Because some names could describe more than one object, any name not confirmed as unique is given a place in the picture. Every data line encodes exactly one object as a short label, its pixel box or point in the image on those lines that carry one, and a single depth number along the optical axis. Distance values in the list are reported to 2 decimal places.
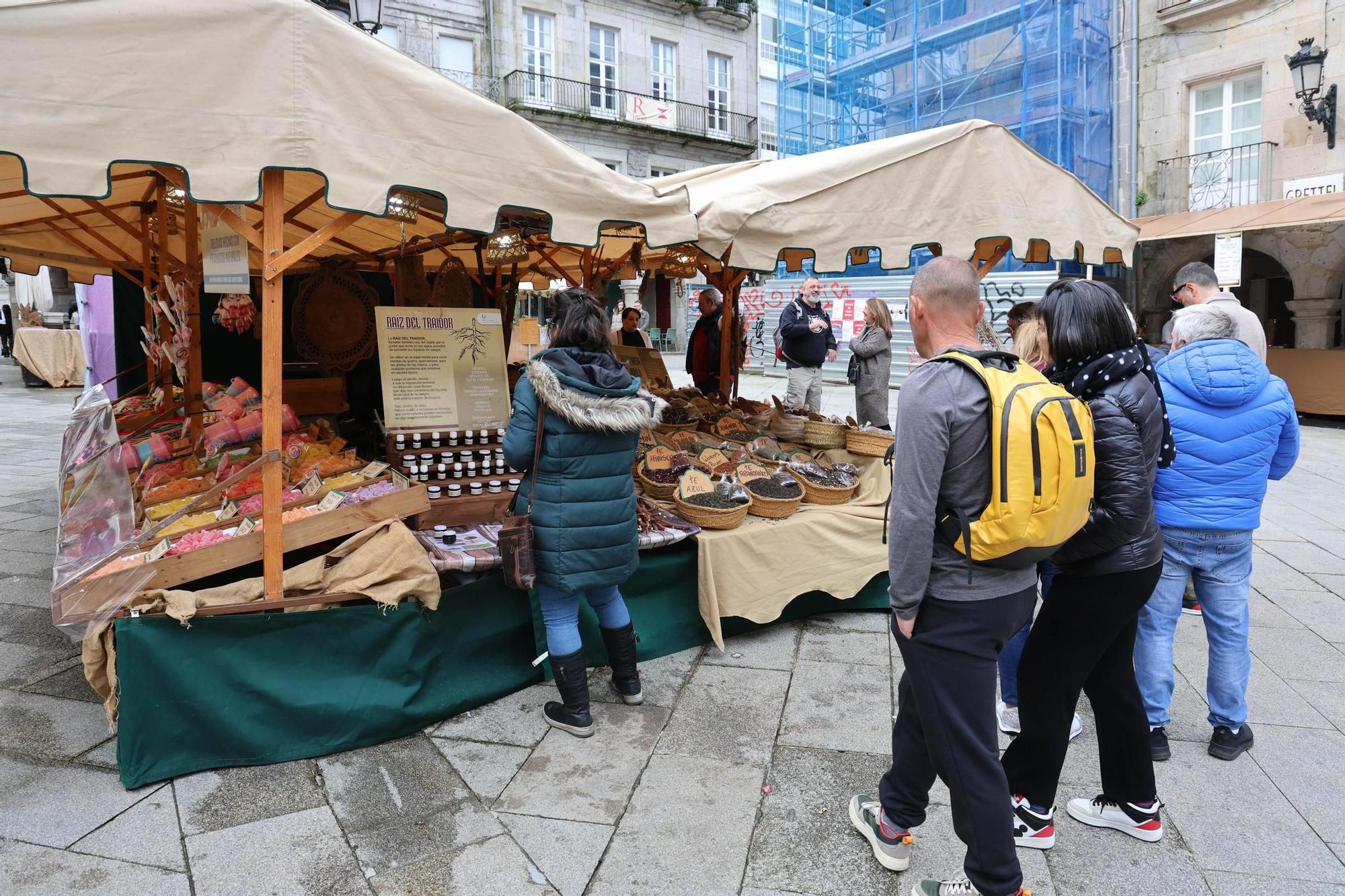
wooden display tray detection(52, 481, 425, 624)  2.75
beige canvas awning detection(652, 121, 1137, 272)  4.17
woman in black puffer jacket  2.26
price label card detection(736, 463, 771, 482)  4.65
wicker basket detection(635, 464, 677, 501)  4.44
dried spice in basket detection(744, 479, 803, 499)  4.45
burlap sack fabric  2.85
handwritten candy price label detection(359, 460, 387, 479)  3.83
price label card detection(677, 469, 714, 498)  4.28
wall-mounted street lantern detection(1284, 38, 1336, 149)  12.39
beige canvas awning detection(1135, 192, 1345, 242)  10.44
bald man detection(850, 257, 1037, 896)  1.91
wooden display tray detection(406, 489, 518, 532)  3.97
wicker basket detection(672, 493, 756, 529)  4.11
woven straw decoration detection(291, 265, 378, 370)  5.21
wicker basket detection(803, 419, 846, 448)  5.53
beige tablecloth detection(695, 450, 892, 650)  4.07
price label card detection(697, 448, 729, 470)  4.89
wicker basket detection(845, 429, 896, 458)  5.21
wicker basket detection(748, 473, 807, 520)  4.34
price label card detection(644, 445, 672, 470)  4.74
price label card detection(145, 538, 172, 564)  2.97
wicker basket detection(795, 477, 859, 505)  4.62
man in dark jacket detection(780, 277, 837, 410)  8.73
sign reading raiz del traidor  4.28
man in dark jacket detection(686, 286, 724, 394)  8.56
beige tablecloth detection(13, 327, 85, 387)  17.16
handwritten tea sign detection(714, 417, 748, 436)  5.94
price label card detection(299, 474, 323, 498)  3.54
